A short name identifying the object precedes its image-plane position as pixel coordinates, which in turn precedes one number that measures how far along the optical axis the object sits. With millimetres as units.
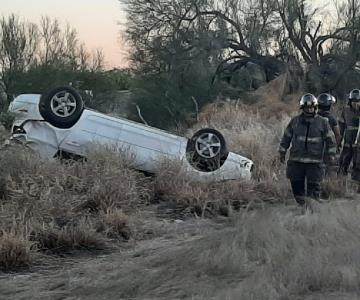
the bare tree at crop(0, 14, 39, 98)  34719
